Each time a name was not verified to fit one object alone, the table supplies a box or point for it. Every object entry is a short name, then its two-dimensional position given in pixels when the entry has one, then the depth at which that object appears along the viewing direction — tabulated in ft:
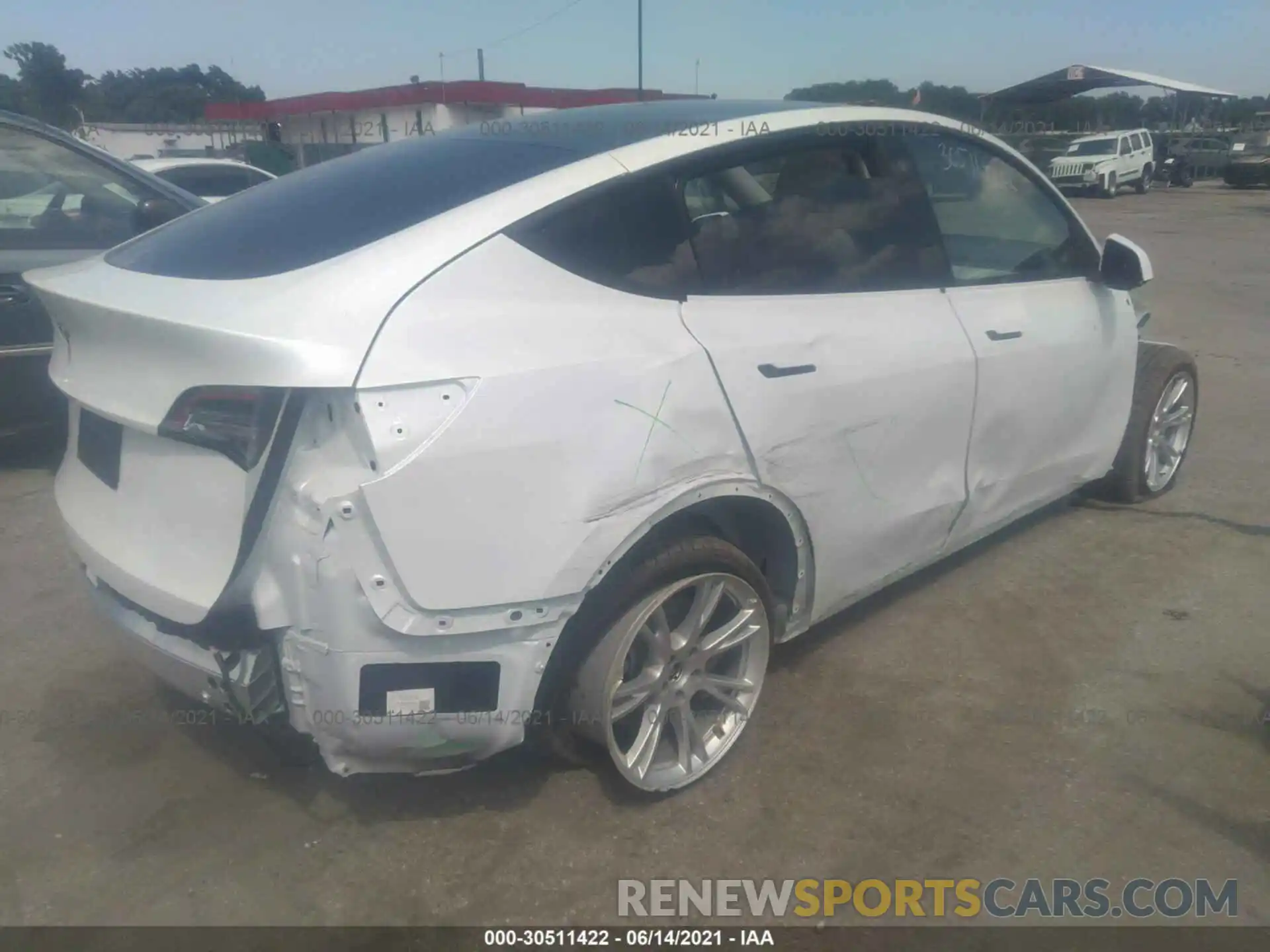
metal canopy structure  78.69
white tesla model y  6.82
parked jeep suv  91.45
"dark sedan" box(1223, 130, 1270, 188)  101.50
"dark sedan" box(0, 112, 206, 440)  14.82
